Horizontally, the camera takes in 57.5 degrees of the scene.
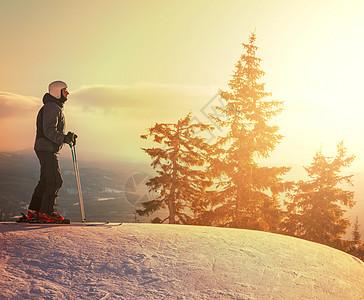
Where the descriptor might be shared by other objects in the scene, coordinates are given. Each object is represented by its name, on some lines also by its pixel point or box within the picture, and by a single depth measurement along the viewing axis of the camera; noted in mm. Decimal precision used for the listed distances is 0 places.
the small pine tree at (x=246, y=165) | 21031
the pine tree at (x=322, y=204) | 24281
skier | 7137
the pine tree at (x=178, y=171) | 21938
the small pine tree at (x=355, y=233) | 40856
